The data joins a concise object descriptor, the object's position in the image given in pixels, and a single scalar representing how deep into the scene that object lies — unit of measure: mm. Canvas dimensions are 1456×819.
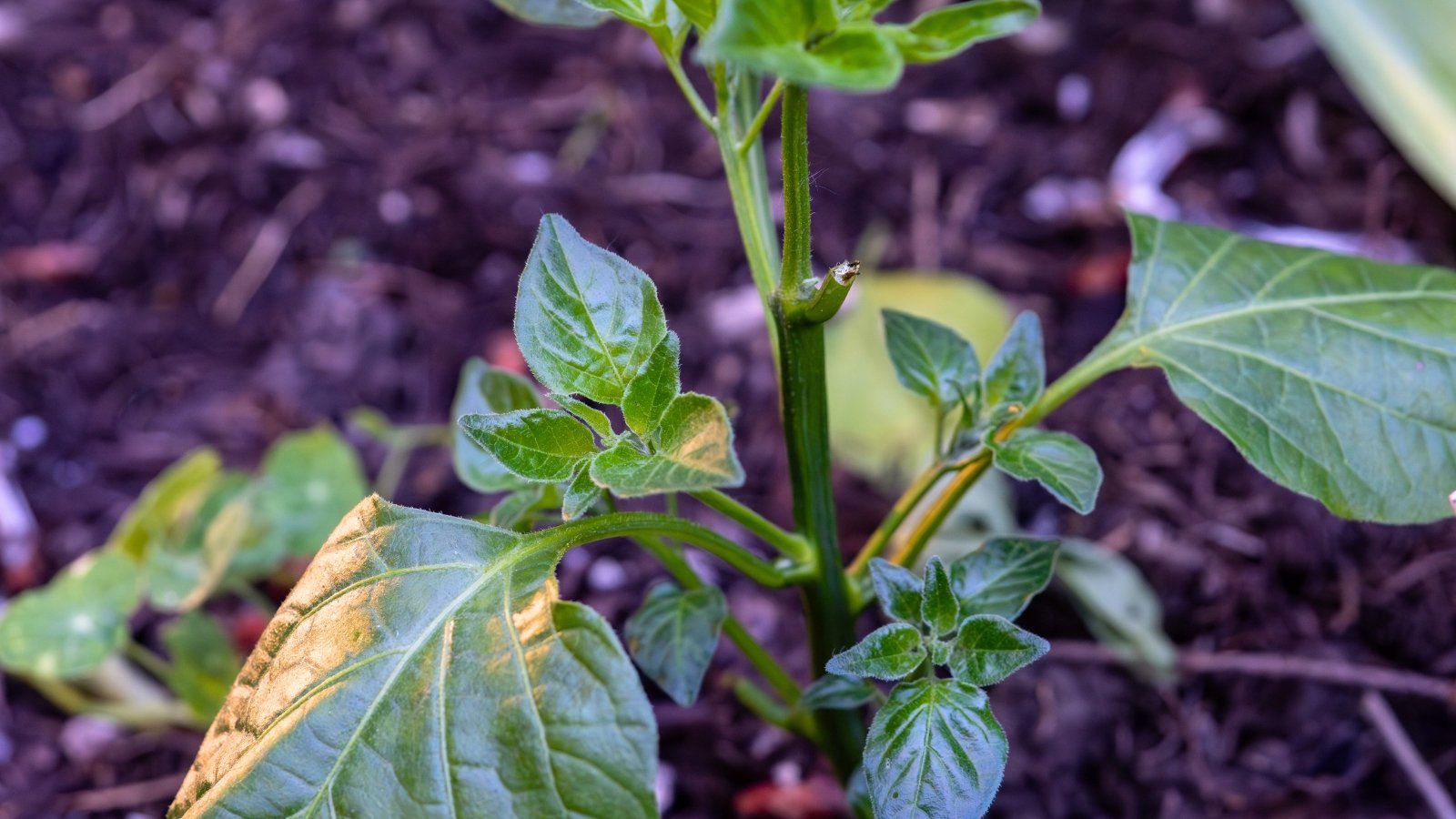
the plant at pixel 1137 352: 465
